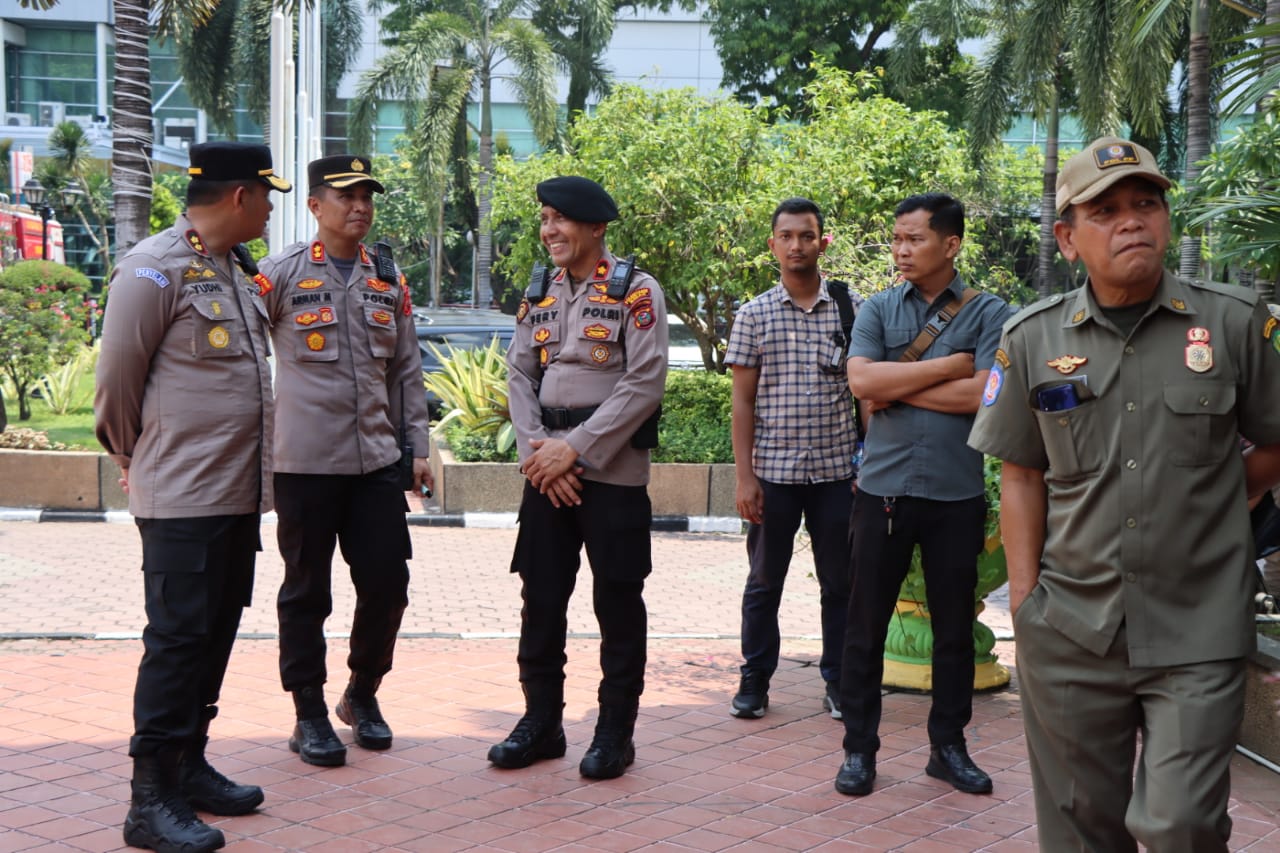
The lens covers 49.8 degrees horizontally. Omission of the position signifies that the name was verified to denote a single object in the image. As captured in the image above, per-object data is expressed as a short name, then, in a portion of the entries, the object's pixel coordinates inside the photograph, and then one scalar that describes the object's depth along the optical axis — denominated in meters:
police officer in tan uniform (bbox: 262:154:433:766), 5.12
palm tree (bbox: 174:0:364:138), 33.47
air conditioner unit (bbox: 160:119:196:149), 60.94
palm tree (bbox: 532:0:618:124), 38.72
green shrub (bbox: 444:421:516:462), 12.16
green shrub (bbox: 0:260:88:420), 15.05
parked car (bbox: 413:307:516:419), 17.97
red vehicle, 34.82
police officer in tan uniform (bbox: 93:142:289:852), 4.26
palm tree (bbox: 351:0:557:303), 33.88
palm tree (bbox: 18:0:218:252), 14.61
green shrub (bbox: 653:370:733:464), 11.95
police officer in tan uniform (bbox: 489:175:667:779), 5.04
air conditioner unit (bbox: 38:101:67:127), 56.84
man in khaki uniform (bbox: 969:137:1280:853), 2.95
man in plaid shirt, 5.76
